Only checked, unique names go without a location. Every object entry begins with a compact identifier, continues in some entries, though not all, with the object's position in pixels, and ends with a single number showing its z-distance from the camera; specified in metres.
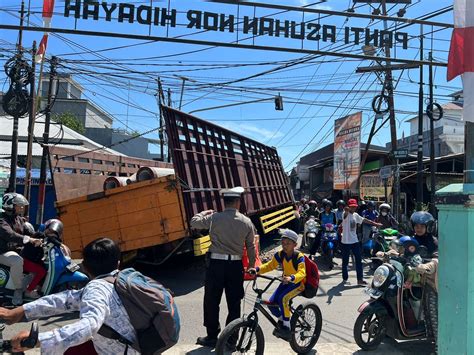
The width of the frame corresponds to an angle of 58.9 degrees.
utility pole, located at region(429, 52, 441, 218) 16.02
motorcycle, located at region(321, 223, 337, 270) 9.90
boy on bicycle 4.23
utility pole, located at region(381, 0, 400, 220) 14.68
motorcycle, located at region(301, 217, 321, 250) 10.58
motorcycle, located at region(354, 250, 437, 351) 4.46
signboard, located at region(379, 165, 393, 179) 13.60
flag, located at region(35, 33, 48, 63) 11.86
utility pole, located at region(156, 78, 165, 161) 15.80
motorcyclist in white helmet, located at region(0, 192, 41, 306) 5.20
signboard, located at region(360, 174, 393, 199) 16.96
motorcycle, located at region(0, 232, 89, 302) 5.17
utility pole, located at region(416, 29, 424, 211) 15.31
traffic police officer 4.44
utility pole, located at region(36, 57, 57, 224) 13.88
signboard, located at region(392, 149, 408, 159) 13.97
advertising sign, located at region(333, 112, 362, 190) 18.47
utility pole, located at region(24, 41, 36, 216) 14.01
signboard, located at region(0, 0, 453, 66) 6.61
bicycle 3.75
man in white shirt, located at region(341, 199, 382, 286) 8.01
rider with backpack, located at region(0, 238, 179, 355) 2.07
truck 6.76
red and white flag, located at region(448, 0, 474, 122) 3.57
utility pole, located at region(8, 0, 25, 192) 13.61
